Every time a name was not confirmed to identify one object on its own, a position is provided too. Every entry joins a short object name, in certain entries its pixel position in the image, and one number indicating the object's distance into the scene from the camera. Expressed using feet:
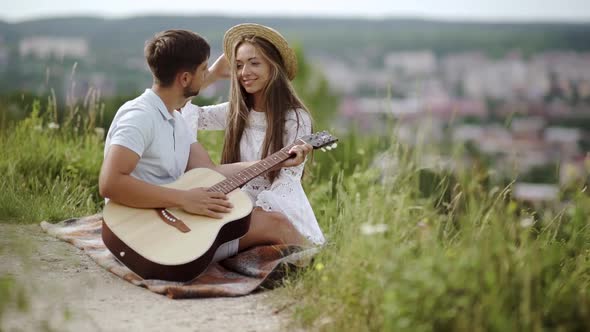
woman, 12.58
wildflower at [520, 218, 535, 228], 8.01
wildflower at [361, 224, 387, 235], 7.86
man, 10.57
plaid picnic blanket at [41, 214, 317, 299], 10.09
